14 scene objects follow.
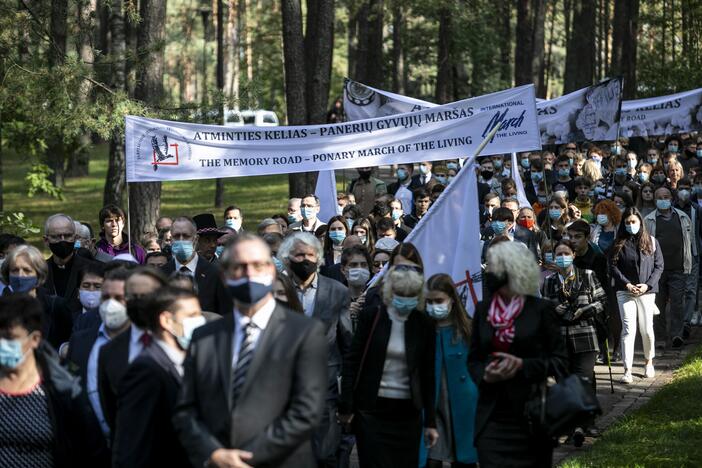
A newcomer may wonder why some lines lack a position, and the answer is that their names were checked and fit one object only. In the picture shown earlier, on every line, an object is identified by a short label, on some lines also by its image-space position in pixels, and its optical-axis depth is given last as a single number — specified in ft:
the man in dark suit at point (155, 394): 28.62
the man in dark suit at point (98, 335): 33.22
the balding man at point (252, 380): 27.10
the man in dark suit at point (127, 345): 30.48
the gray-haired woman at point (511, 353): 34.78
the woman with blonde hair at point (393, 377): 38.67
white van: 258.92
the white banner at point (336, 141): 62.79
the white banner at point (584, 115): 95.72
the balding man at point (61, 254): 51.81
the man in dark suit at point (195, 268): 45.71
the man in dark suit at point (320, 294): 41.45
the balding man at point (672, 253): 78.51
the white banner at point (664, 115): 117.38
